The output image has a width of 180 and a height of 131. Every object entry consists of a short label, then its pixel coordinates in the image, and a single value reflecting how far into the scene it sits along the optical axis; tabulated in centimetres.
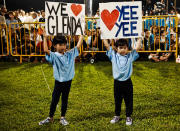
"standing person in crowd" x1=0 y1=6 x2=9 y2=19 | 1069
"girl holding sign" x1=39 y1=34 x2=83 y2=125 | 360
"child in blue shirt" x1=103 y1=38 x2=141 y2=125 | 365
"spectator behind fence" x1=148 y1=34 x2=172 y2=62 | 947
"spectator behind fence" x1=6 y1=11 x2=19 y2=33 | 1076
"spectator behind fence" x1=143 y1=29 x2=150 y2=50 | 958
